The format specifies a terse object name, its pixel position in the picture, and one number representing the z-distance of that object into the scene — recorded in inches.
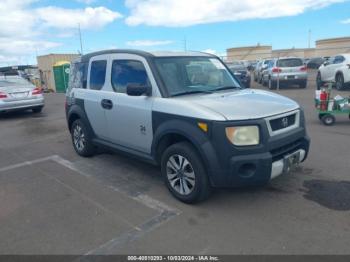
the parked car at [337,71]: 600.3
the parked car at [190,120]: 139.3
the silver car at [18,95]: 441.4
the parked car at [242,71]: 739.7
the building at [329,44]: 1897.6
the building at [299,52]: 2162.8
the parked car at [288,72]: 682.2
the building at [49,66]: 1058.7
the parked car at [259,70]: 845.6
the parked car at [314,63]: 1484.4
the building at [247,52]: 2375.7
